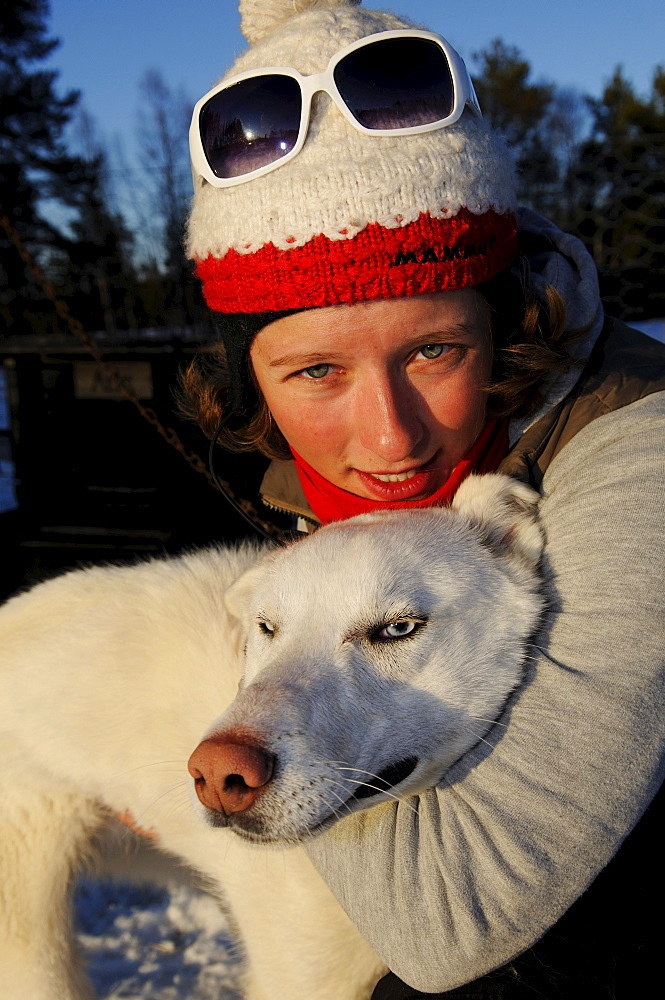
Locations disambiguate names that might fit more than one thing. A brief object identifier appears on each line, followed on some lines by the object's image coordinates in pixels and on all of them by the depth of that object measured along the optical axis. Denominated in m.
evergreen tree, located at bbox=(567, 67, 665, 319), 8.51
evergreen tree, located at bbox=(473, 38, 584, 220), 9.56
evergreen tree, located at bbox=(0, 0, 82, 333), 16.59
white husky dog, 1.19
